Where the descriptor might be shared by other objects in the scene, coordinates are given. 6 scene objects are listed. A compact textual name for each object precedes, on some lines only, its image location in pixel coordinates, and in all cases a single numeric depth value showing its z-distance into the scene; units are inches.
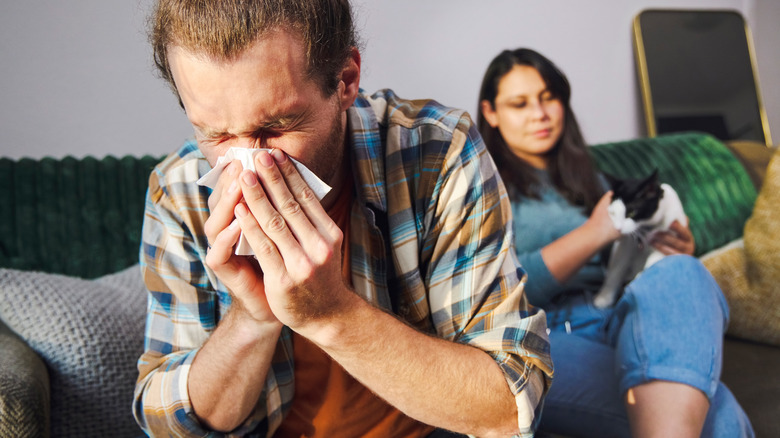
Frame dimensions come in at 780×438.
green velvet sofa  41.4
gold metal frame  101.1
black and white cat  58.3
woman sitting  40.6
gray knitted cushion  41.6
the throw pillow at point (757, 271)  65.5
